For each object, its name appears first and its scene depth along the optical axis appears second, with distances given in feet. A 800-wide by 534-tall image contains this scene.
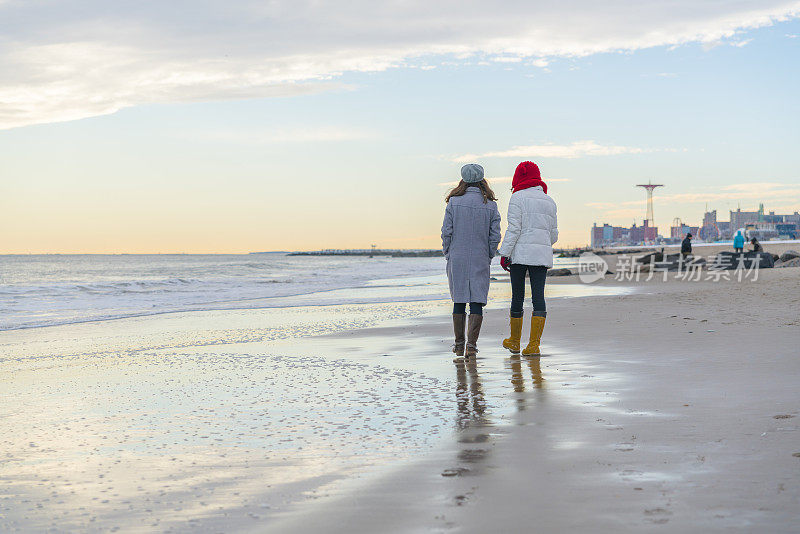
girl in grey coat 23.65
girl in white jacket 23.39
